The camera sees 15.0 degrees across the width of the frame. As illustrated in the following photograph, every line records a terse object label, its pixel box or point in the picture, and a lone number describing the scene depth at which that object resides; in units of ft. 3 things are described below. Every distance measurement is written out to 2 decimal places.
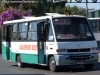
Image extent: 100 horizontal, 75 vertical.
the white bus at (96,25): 120.47
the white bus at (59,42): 60.29
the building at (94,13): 166.13
